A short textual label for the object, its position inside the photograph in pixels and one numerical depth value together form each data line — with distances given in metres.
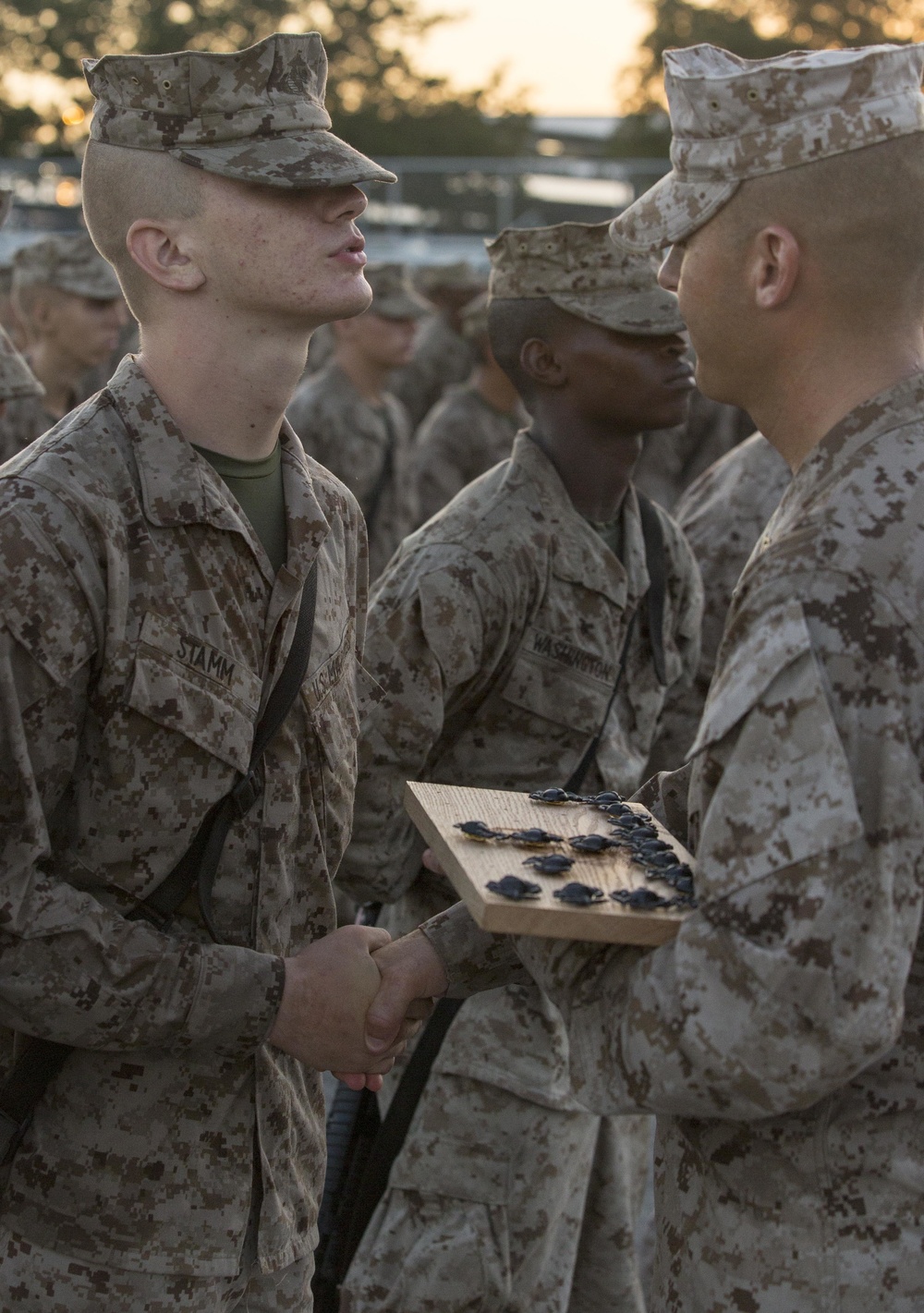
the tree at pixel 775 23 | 45.59
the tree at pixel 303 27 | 44.31
